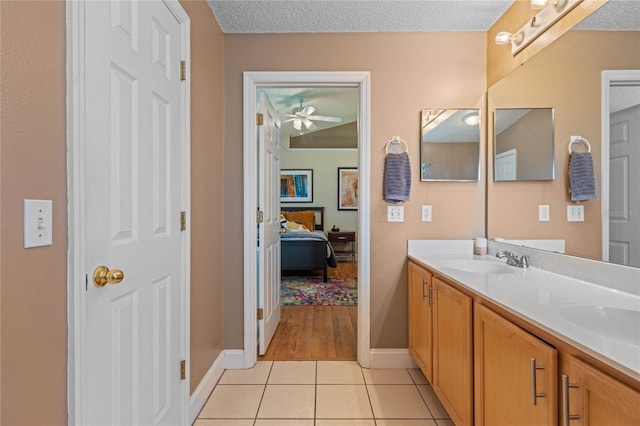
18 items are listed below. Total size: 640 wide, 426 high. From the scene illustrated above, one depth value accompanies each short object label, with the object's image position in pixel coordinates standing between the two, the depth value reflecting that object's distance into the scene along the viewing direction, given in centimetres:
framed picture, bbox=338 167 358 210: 689
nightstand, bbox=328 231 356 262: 639
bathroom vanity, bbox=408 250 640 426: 72
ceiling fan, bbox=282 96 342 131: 468
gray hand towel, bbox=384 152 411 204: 214
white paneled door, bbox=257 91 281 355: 240
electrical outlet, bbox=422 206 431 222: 225
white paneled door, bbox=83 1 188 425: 95
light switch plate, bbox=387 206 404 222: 224
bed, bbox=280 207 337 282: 481
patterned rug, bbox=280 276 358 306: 385
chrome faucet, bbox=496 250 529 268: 175
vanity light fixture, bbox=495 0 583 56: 158
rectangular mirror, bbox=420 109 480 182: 222
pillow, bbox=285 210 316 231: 655
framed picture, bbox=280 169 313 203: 689
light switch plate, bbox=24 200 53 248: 75
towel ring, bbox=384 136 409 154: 222
